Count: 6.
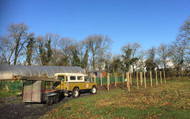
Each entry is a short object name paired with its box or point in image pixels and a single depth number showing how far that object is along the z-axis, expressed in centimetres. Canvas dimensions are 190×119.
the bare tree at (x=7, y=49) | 4297
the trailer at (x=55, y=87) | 1194
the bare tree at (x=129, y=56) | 5373
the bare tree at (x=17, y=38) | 4528
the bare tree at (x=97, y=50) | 5244
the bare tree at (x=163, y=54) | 4599
